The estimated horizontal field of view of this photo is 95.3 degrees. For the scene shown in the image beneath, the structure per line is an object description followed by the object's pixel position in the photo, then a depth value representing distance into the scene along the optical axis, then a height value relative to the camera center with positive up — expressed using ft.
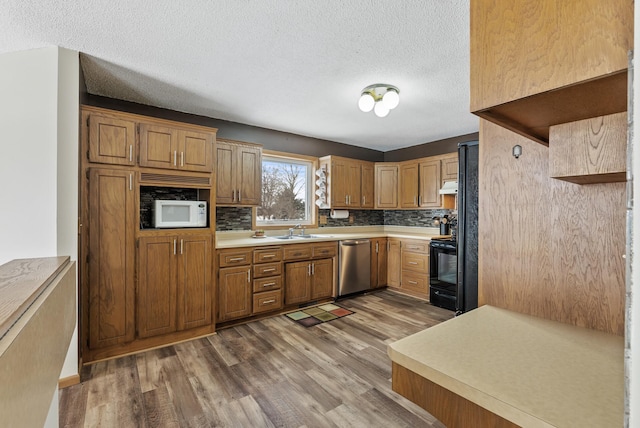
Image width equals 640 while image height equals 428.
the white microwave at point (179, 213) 9.45 +0.01
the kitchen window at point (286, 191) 14.21 +1.15
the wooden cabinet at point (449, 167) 14.29 +2.30
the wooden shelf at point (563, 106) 2.01 +0.88
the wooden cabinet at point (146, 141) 8.19 +2.22
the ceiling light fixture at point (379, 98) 8.91 +3.57
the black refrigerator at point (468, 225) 8.13 -0.33
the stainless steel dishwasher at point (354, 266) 14.02 -2.62
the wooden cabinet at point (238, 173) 11.41 +1.64
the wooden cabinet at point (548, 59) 1.78 +1.07
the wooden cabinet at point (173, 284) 8.89 -2.25
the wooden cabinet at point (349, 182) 15.38 +1.73
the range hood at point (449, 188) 13.69 +1.20
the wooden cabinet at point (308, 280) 12.30 -2.97
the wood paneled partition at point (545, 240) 3.30 -0.33
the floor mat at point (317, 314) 11.31 -4.17
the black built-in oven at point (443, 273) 12.63 -2.65
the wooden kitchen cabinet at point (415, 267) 14.10 -2.69
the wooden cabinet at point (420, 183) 15.11 +1.62
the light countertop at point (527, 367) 1.98 -1.32
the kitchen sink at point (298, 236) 13.80 -1.12
